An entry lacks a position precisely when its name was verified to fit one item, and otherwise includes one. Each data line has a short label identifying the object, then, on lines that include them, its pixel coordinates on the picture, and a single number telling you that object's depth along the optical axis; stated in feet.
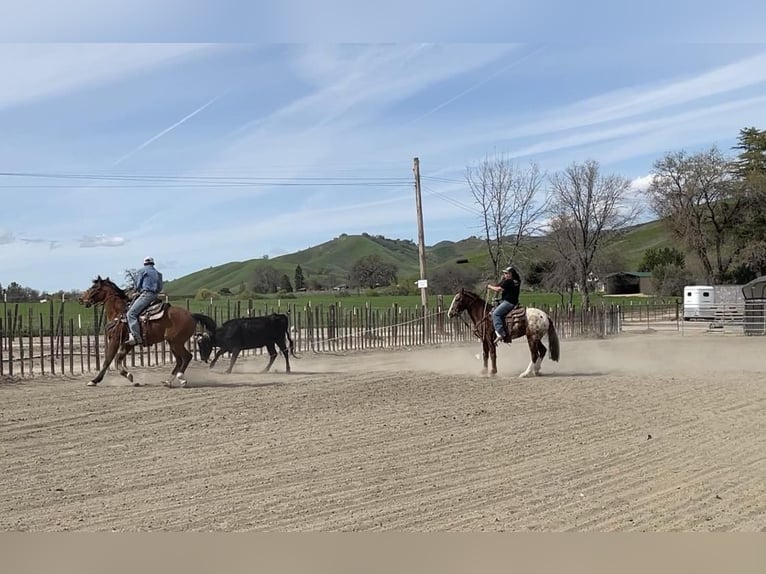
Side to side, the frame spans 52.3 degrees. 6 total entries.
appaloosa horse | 38.09
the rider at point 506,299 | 37.63
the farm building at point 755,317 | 79.41
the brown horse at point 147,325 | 32.63
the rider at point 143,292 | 27.61
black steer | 38.75
